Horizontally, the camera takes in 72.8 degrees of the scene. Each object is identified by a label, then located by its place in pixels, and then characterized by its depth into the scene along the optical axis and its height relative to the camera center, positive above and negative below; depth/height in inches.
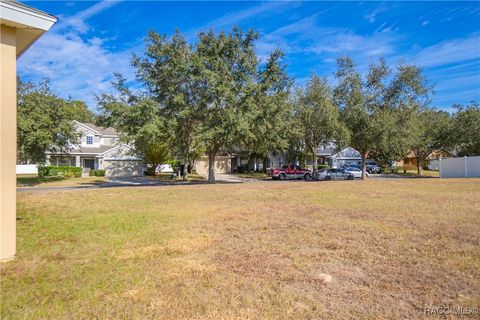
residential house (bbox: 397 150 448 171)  2041.1 +3.4
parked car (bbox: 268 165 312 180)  1476.4 -49.9
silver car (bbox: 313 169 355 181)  1392.7 -56.0
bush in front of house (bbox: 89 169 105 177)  1581.0 -46.6
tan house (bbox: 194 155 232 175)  2053.4 -9.1
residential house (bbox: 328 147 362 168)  2192.4 +19.4
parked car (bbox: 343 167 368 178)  1583.7 -54.7
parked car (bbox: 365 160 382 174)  1972.2 -38.9
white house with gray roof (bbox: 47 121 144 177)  1664.6 +24.3
